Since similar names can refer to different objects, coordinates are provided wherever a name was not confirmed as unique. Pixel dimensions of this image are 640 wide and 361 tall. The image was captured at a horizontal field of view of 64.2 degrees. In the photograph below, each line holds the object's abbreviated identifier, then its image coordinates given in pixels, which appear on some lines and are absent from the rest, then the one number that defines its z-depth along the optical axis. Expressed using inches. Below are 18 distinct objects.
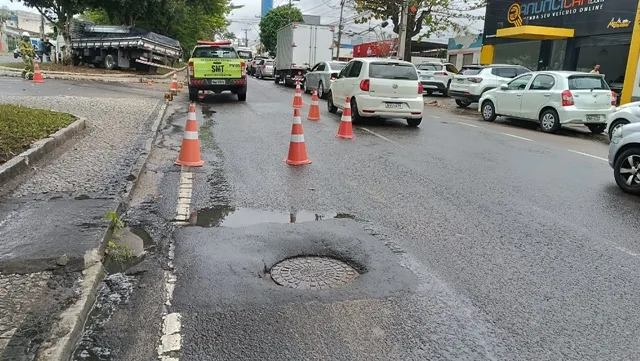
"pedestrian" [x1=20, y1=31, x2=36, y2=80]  835.4
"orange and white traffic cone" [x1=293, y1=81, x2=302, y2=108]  634.7
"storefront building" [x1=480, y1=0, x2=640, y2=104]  798.5
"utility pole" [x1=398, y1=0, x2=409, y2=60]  1039.6
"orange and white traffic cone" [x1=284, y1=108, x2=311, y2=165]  315.6
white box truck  1131.9
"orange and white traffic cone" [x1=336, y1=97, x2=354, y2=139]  423.8
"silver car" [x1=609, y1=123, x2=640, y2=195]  267.6
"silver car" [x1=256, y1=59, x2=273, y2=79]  1535.4
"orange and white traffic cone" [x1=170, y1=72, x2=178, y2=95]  714.6
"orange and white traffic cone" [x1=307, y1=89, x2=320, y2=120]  538.1
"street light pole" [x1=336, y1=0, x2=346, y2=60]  1905.9
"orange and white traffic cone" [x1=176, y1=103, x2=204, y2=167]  305.0
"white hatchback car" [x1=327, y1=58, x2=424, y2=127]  487.8
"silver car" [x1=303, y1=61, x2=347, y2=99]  813.9
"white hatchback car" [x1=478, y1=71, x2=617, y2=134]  512.4
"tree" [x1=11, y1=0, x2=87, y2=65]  973.8
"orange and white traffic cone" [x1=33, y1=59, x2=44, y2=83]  792.3
